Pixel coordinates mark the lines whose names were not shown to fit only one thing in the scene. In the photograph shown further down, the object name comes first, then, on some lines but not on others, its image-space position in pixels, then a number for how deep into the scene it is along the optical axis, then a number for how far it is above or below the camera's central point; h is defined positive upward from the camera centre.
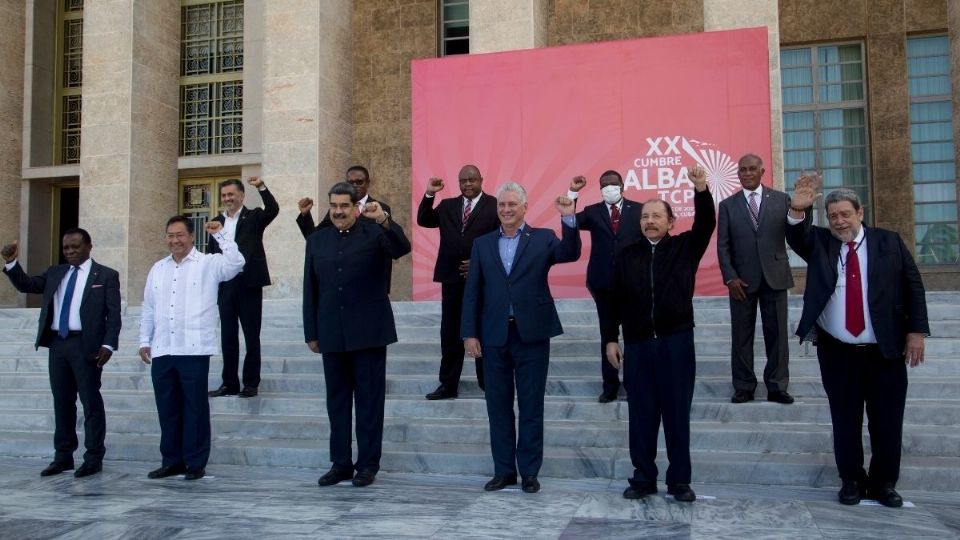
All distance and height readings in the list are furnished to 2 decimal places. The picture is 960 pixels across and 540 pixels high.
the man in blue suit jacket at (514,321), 6.36 -0.10
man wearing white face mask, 7.85 +0.66
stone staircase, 6.66 -0.96
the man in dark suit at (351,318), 6.72 -0.07
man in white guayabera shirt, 7.03 -0.23
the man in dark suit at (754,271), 7.56 +0.30
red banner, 12.41 +2.73
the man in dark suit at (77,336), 7.26 -0.20
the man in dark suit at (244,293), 8.60 +0.17
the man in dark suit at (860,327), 5.75 -0.15
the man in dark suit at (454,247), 8.24 +0.57
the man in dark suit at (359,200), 7.83 +1.00
